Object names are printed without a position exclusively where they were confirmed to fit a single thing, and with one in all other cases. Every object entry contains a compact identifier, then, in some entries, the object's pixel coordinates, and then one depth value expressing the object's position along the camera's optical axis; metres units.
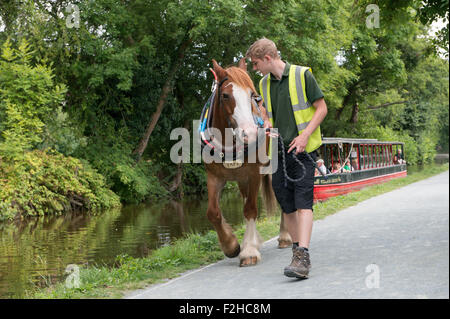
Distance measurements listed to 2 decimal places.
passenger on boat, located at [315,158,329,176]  19.12
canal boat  20.41
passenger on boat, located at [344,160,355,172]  22.92
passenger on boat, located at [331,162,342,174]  22.36
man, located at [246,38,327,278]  5.62
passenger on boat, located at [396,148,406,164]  33.19
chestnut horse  5.92
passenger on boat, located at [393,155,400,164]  32.47
